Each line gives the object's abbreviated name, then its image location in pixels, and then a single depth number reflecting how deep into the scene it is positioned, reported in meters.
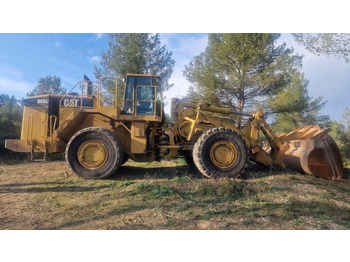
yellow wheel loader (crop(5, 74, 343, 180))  6.70
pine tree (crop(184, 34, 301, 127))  14.11
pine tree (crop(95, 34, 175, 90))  17.34
